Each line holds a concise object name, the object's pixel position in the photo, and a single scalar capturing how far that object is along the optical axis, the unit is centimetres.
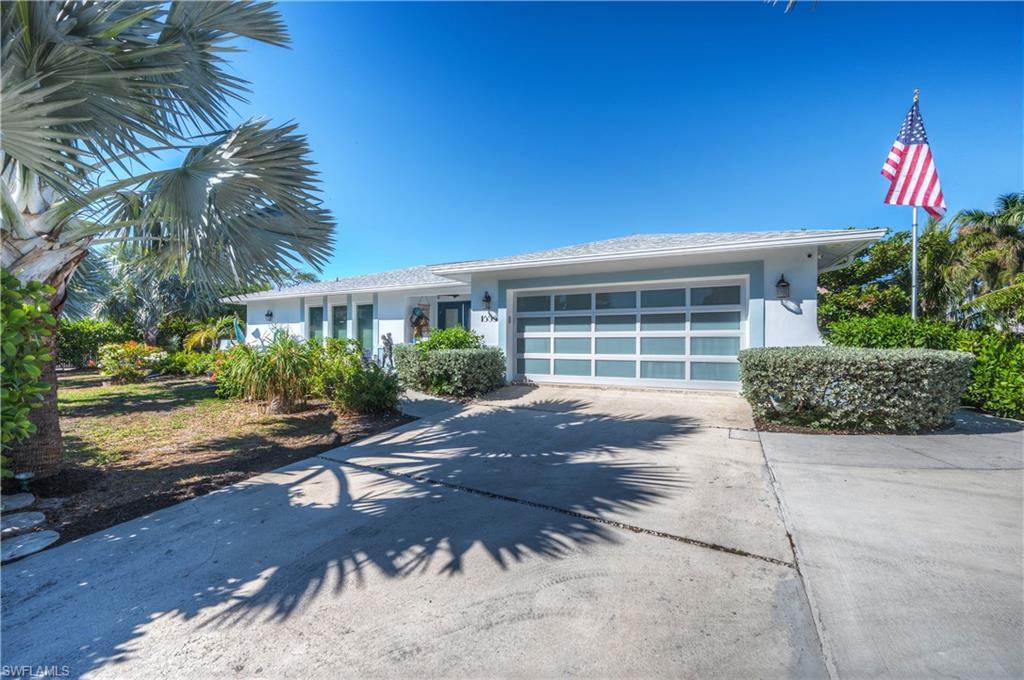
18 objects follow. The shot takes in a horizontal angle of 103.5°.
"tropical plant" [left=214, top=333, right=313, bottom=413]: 672
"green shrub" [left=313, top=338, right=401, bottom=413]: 671
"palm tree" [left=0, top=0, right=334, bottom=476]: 299
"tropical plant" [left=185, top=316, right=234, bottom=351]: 1412
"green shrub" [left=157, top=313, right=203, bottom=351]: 1656
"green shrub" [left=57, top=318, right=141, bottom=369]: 1495
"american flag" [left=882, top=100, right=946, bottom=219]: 813
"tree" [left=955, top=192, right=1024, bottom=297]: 1358
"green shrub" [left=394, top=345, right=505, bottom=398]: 819
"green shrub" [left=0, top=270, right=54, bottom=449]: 221
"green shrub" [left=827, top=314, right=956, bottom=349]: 653
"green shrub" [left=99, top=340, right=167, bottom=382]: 1111
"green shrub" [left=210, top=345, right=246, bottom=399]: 702
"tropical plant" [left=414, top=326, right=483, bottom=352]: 912
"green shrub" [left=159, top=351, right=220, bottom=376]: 1222
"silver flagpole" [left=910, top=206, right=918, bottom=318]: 900
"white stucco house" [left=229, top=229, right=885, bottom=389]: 737
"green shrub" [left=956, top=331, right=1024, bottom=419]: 580
